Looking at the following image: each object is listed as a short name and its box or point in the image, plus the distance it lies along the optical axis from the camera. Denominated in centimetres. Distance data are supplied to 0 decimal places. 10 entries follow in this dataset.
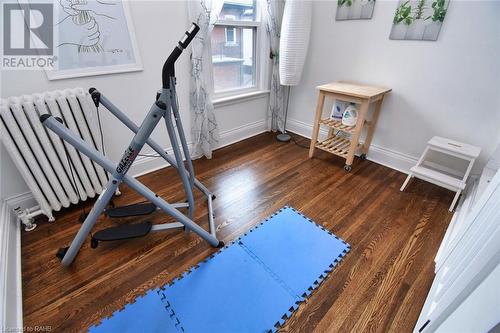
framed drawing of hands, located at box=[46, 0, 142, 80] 145
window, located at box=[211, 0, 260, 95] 230
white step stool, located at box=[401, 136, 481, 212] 171
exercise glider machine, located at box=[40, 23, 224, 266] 99
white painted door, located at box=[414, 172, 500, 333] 67
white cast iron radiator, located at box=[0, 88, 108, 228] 132
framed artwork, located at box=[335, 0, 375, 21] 206
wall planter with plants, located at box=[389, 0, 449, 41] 177
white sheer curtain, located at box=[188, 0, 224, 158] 191
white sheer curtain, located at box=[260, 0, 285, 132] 242
